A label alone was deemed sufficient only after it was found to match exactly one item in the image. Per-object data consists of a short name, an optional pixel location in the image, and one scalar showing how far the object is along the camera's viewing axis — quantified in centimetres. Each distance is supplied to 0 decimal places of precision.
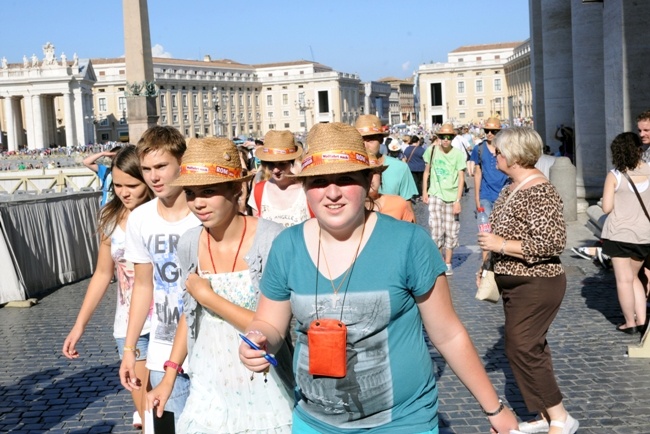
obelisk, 2180
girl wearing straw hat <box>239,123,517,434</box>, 238
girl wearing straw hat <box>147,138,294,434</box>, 285
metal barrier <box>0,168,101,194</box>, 1933
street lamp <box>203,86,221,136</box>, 11700
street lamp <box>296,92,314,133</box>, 12812
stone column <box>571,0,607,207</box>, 1299
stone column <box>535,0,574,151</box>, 1612
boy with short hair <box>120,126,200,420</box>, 347
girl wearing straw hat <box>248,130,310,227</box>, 514
